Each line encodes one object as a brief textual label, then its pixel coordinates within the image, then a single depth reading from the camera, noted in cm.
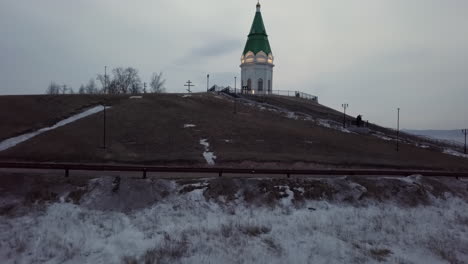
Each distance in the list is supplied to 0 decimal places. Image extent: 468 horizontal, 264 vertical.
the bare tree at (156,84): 11415
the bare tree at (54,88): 13515
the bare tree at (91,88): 12527
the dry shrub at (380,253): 1196
